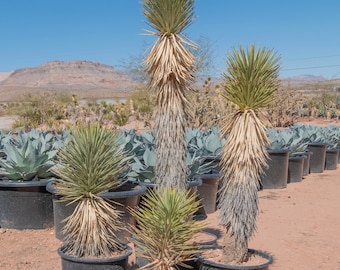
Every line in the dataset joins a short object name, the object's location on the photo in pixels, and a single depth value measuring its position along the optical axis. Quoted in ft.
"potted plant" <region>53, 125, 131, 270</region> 12.60
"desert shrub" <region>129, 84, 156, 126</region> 67.97
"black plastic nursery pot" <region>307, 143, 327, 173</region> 34.88
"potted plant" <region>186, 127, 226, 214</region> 20.94
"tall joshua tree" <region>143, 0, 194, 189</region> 13.92
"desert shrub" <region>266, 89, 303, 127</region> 72.59
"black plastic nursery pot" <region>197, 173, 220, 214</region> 20.83
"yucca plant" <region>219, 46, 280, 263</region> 11.99
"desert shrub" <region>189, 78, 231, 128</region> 51.49
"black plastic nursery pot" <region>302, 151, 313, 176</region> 32.54
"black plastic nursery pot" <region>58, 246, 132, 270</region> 11.96
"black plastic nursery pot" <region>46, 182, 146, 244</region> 15.30
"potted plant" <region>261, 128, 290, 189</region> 27.84
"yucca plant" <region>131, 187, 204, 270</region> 11.12
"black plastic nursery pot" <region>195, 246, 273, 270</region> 11.46
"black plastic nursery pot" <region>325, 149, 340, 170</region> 36.88
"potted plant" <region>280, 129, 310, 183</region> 30.25
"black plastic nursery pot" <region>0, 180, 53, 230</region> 17.75
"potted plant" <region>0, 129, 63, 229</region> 17.75
